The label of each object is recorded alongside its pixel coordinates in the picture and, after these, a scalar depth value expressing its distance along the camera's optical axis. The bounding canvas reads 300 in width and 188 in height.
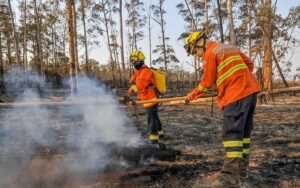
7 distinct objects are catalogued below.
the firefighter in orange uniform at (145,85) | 4.88
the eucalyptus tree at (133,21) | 31.96
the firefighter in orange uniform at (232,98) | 2.64
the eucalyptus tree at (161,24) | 30.61
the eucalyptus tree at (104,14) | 26.02
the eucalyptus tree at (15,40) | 20.16
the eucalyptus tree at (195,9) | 26.58
